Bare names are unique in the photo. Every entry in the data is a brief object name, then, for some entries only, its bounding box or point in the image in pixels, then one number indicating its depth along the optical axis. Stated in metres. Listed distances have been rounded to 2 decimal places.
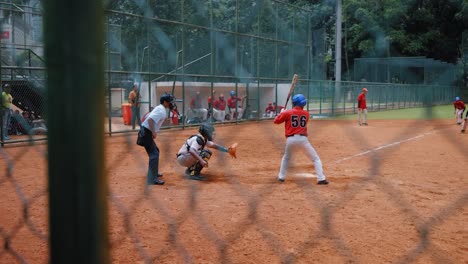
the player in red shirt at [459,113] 13.59
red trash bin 14.64
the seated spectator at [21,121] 11.30
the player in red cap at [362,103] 17.17
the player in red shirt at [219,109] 16.75
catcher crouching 6.76
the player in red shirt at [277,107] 18.80
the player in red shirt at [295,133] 6.51
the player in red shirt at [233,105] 17.48
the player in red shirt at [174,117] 15.15
